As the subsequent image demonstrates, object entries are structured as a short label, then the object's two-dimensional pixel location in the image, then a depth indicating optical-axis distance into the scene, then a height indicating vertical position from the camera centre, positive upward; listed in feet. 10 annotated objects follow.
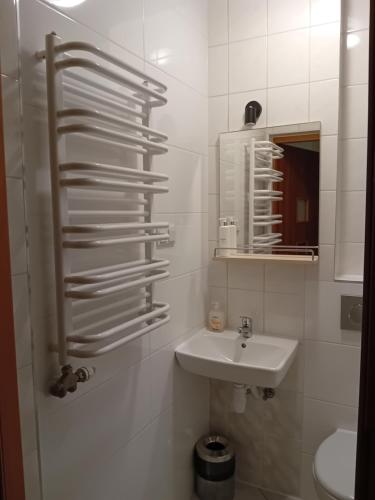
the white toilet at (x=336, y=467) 4.77 -3.41
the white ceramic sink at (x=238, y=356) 5.52 -2.24
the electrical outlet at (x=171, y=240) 5.67 -0.37
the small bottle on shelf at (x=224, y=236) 6.79 -0.37
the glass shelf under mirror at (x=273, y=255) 6.19 -0.69
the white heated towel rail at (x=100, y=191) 3.38 +0.27
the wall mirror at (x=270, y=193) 6.24 +0.36
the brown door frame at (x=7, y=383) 3.06 -1.34
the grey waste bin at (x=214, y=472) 6.62 -4.46
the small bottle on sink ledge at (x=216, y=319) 6.95 -1.87
